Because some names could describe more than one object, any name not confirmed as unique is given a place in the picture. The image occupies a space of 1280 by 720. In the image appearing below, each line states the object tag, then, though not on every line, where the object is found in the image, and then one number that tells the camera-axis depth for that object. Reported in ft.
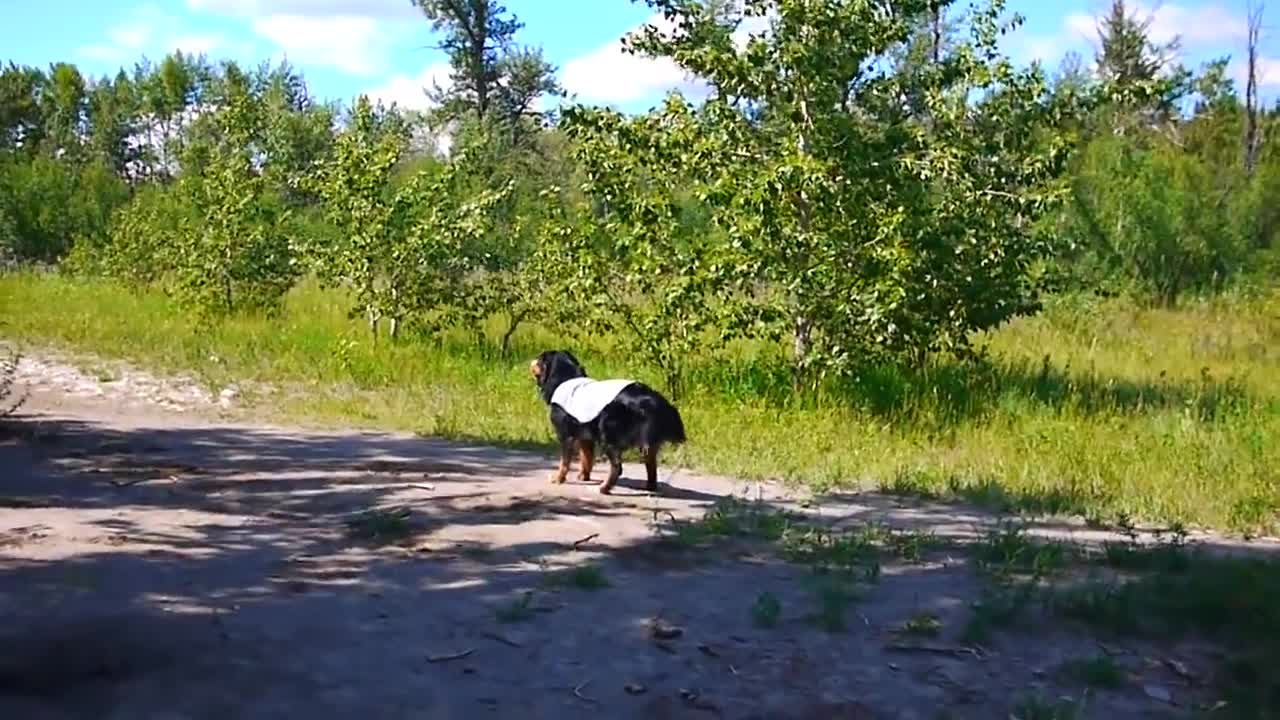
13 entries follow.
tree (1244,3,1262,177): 126.82
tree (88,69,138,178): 183.01
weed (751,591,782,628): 19.51
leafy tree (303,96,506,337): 58.03
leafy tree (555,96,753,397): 45.91
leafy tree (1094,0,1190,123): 131.44
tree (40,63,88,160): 184.96
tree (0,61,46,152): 184.24
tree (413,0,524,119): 130.41
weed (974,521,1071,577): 22.76
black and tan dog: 27.94
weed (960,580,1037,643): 19.20
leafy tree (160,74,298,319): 67.87
